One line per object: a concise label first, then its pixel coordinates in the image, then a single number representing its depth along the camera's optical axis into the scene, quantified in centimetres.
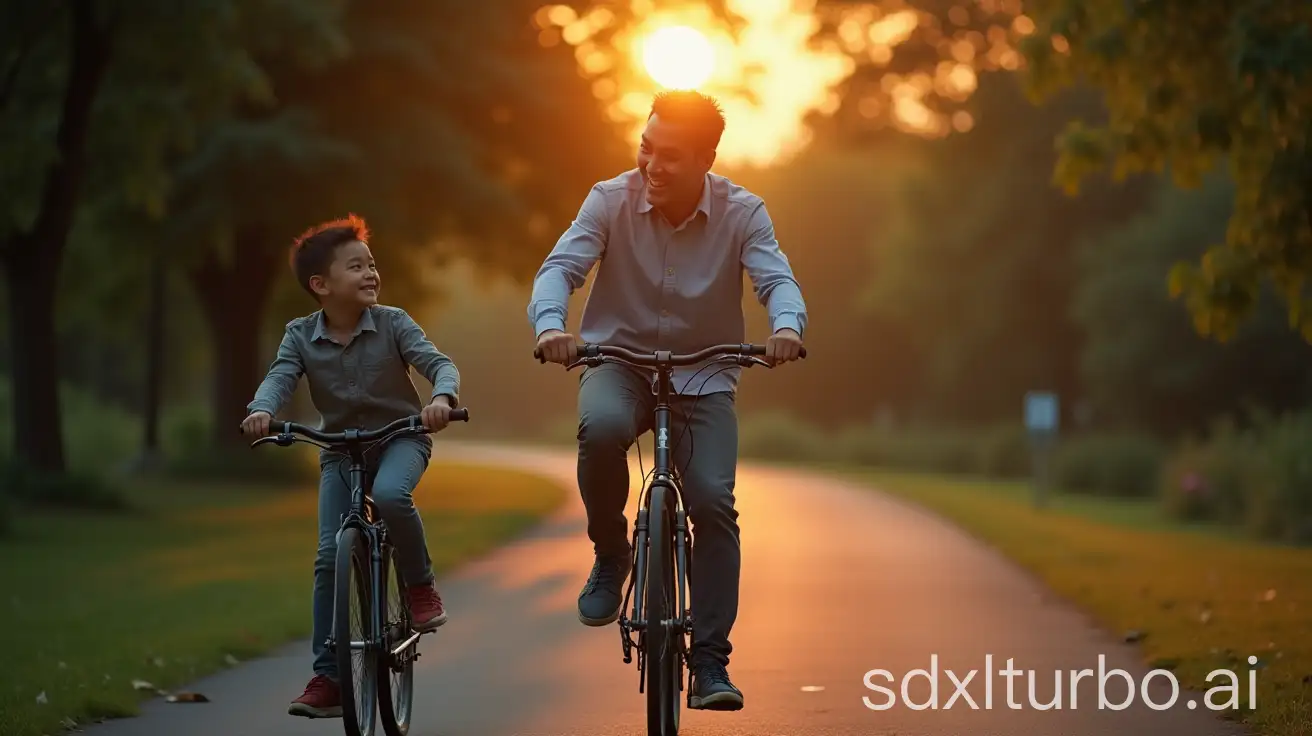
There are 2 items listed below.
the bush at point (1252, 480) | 2267
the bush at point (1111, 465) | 3841
